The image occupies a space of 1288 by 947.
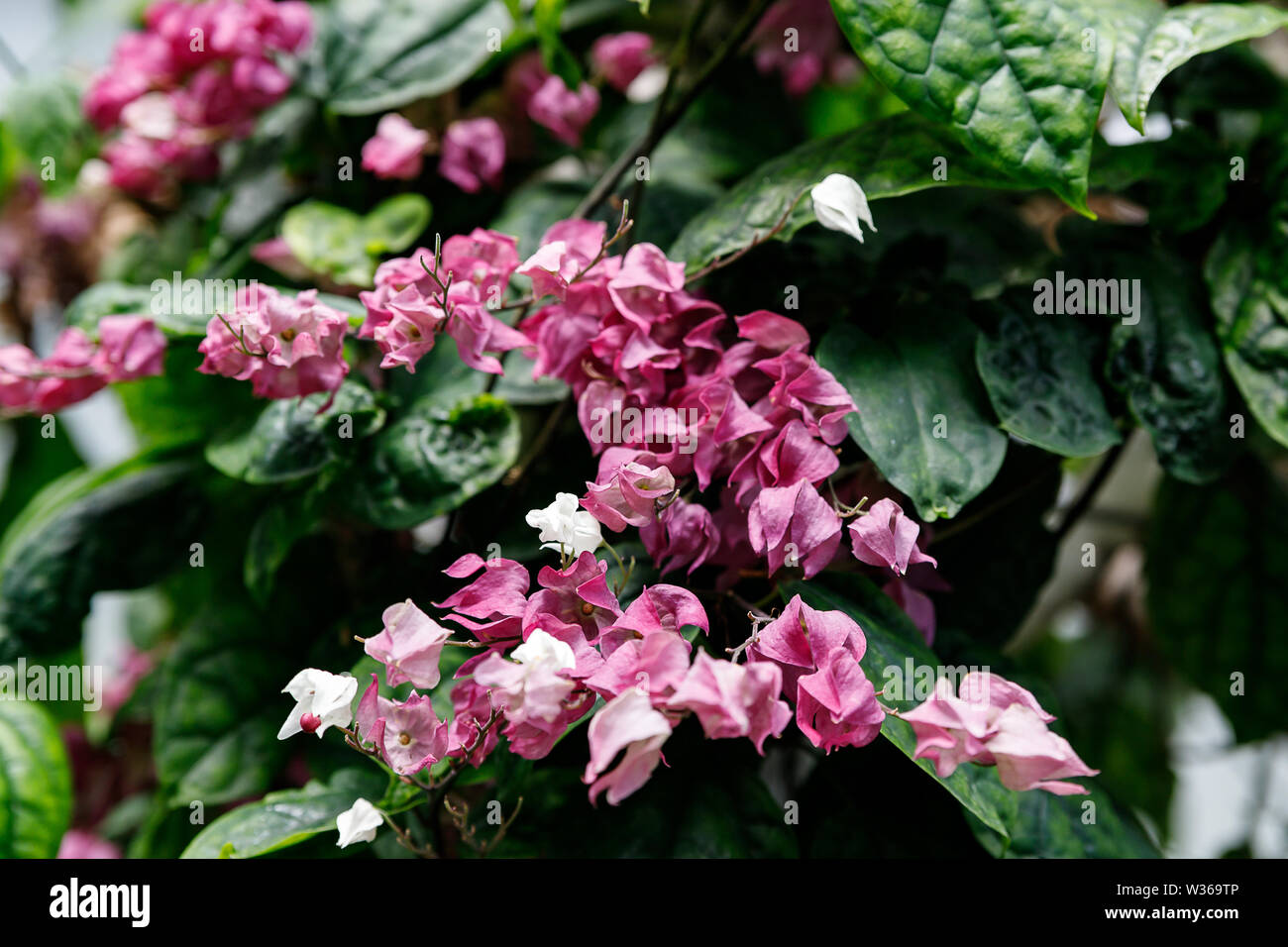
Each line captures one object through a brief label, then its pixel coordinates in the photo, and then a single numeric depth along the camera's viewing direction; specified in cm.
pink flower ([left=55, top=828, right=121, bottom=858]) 99
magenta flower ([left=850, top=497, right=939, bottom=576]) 47
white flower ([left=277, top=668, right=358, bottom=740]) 46
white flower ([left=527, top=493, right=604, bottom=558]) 45
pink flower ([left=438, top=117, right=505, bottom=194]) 81
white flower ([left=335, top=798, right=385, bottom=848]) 47
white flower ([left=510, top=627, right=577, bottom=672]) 41
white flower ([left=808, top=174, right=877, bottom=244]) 50
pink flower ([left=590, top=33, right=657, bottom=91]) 89
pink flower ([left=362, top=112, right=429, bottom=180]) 77
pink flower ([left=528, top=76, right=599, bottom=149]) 83
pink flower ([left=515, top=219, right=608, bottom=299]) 51
